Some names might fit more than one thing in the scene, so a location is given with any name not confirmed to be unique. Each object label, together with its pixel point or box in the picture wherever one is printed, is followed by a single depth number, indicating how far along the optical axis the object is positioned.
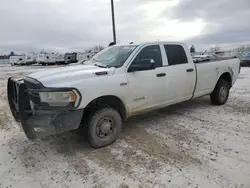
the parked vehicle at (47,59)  43.50
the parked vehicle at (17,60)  49.78
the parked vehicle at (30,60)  48.59
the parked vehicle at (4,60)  66.71
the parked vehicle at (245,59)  20.74
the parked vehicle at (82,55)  38.79
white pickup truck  3.47
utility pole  14.09
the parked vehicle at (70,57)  41.75
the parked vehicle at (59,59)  43.42
